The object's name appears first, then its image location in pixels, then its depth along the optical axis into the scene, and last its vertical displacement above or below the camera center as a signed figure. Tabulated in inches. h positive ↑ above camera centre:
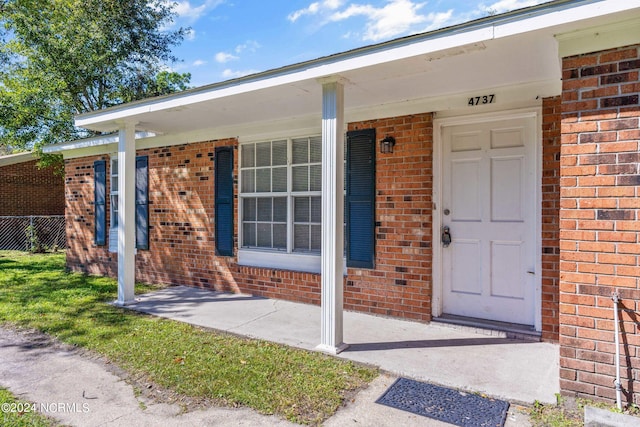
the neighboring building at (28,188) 581.6 +29.4
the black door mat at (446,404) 102.3 -53.6
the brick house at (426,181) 103.7 +11.3
